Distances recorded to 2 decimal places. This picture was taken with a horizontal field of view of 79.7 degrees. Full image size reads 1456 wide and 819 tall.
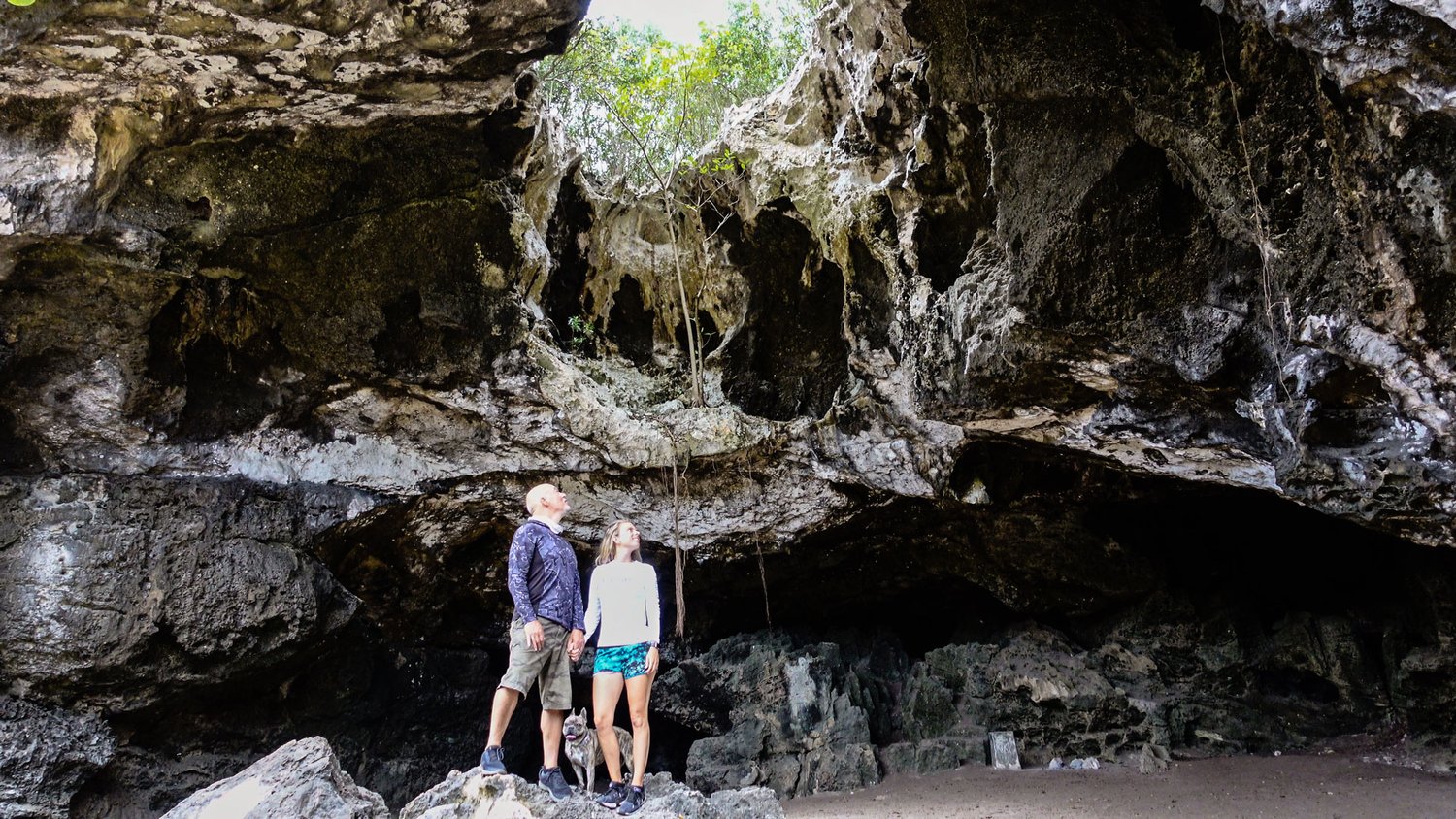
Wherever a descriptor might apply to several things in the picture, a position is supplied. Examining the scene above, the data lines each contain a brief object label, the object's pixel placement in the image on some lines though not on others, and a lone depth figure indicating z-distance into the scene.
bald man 3.96
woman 4.09
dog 4.63
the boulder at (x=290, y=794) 3.66
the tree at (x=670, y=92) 8.24
